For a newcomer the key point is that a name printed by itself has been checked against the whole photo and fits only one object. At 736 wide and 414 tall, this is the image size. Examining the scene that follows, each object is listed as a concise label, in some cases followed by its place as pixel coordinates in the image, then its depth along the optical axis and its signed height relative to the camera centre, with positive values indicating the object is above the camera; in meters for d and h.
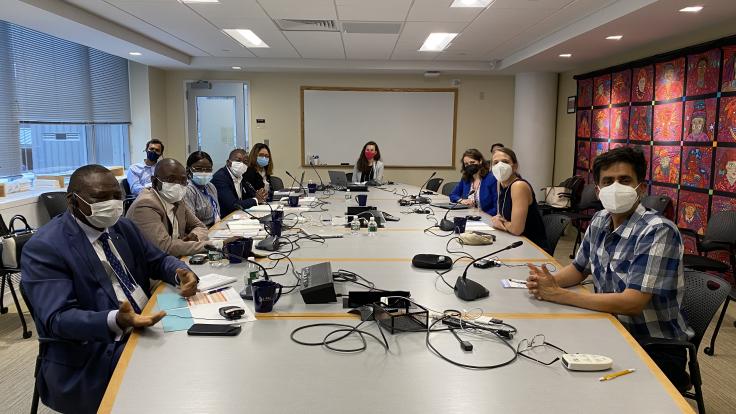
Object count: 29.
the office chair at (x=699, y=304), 1.84 -0.63
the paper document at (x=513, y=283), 2.22 -0.61
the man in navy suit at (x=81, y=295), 1.64 -0.54
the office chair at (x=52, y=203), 4.88 -0.59
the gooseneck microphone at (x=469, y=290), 2.05 -0.59
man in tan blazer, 2.72 -0.41
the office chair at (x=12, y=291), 3.38 -1.09
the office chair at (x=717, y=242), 3.79 -0.72
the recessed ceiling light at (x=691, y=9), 3.98 +1.08
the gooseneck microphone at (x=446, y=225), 3.51 -0.56
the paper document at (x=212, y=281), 2.12 -0.60
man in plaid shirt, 1.86 -0.47
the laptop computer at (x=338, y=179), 6.56 -0.46
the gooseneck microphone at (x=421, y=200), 5.03 -0.56
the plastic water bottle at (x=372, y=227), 3.49 -0.58
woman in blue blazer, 4.45 -0.39
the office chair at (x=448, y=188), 6.83 -0.59
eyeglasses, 1.56 -0.63
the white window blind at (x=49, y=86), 5.00 +0.63
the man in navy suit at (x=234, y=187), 4.69 -0.44
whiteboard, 8.55 +0.33
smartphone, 1.67 -0.62
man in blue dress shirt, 6.02 -0.34
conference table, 1.28 -0.64
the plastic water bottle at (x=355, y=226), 3.51 -0.58
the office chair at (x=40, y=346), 1.71 -0.68
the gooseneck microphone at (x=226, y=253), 2.53 -0.56
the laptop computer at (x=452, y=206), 4.62 -0.57
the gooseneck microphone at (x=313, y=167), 8.62 -0.42
